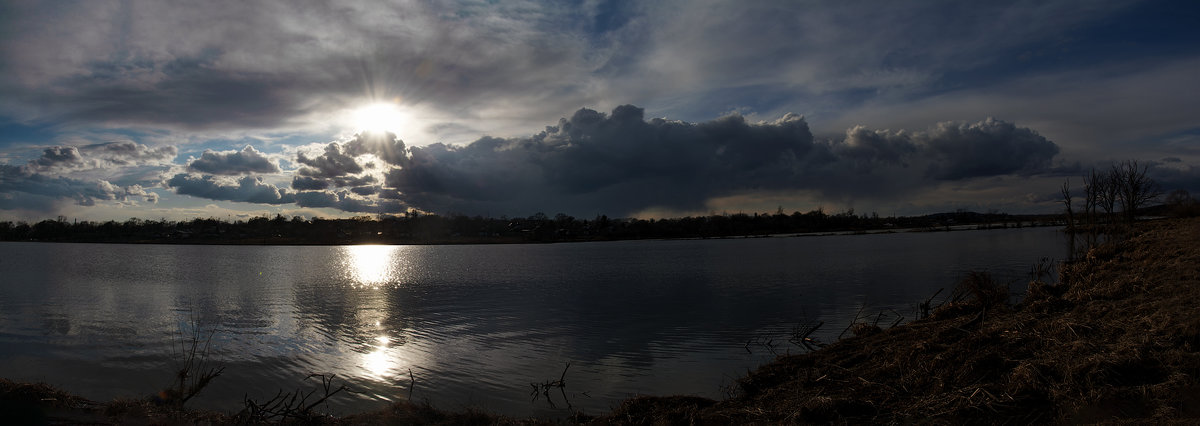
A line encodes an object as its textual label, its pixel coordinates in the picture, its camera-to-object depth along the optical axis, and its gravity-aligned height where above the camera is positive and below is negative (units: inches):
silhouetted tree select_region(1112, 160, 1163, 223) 1921.8 +94.7
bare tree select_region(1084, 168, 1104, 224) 1926.7 +99.7
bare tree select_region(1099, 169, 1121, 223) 1793.1 +90.8
